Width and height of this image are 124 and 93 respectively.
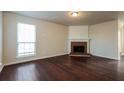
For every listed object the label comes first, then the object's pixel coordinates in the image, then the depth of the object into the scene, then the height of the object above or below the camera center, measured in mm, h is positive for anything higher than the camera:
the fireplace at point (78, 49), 5946 -268
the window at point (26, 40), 3654 +304
